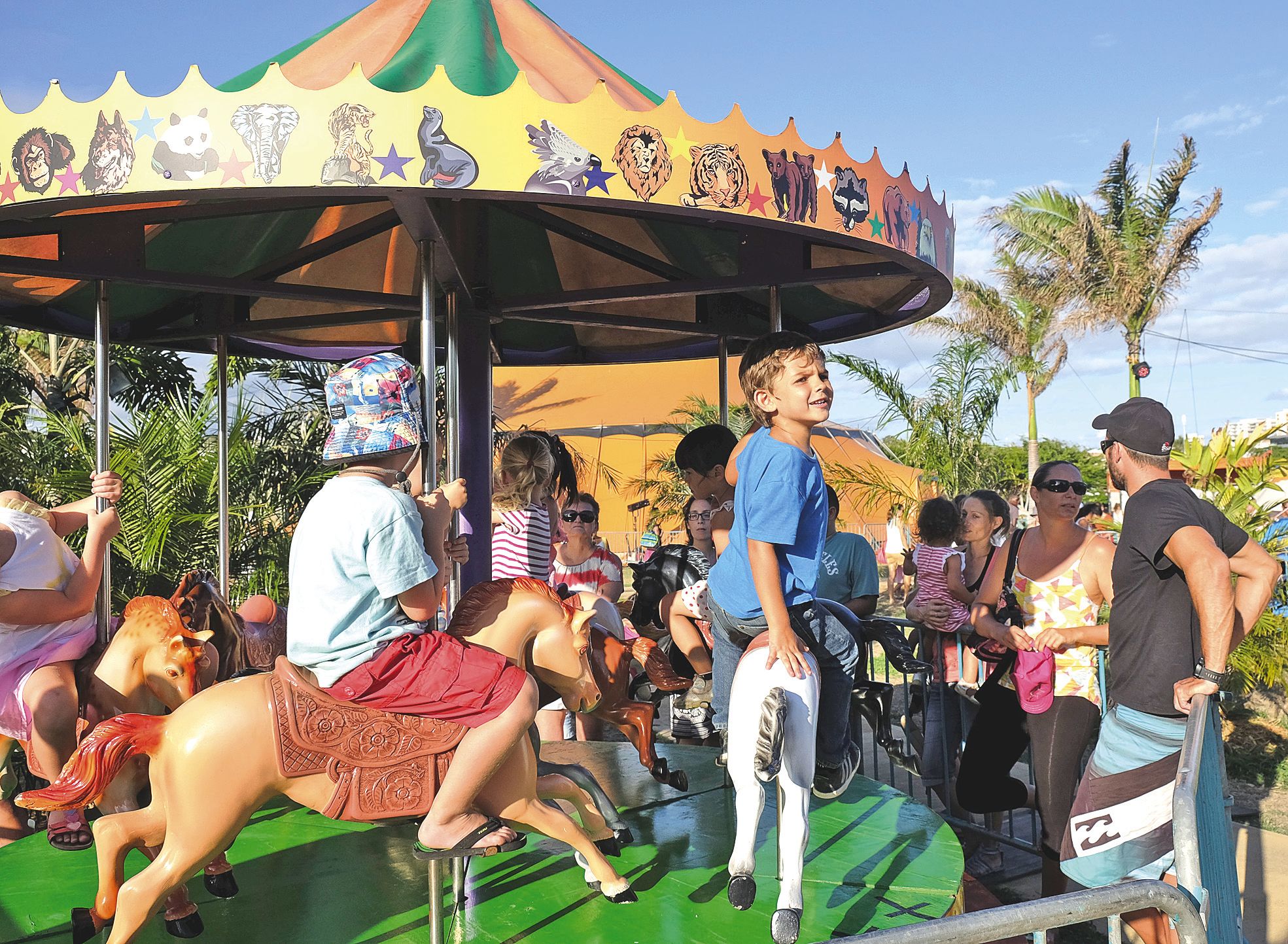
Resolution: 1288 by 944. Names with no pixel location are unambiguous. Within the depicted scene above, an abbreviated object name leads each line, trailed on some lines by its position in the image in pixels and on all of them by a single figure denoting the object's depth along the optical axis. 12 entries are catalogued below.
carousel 2.95
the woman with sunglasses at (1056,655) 4.00
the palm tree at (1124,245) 23.98
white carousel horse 3.12
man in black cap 2.97
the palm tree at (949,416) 13.41
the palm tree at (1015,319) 26.59
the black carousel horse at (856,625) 3.89
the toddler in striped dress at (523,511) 5.17
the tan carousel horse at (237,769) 2.79
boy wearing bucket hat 2.85
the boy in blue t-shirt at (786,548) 3.10
